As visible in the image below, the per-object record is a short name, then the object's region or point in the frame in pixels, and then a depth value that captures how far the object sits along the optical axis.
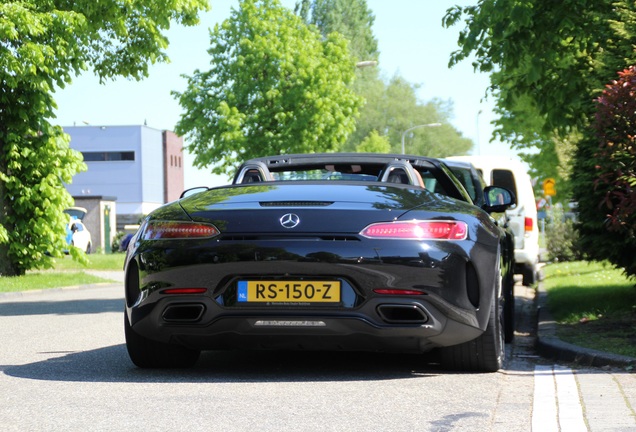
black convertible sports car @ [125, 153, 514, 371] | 6.68
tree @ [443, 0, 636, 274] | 11.08
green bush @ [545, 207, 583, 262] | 29.25
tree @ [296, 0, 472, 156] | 82.00
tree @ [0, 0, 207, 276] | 19.95
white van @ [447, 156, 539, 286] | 19.31
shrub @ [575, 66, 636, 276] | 8.54
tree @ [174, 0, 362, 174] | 40.09
